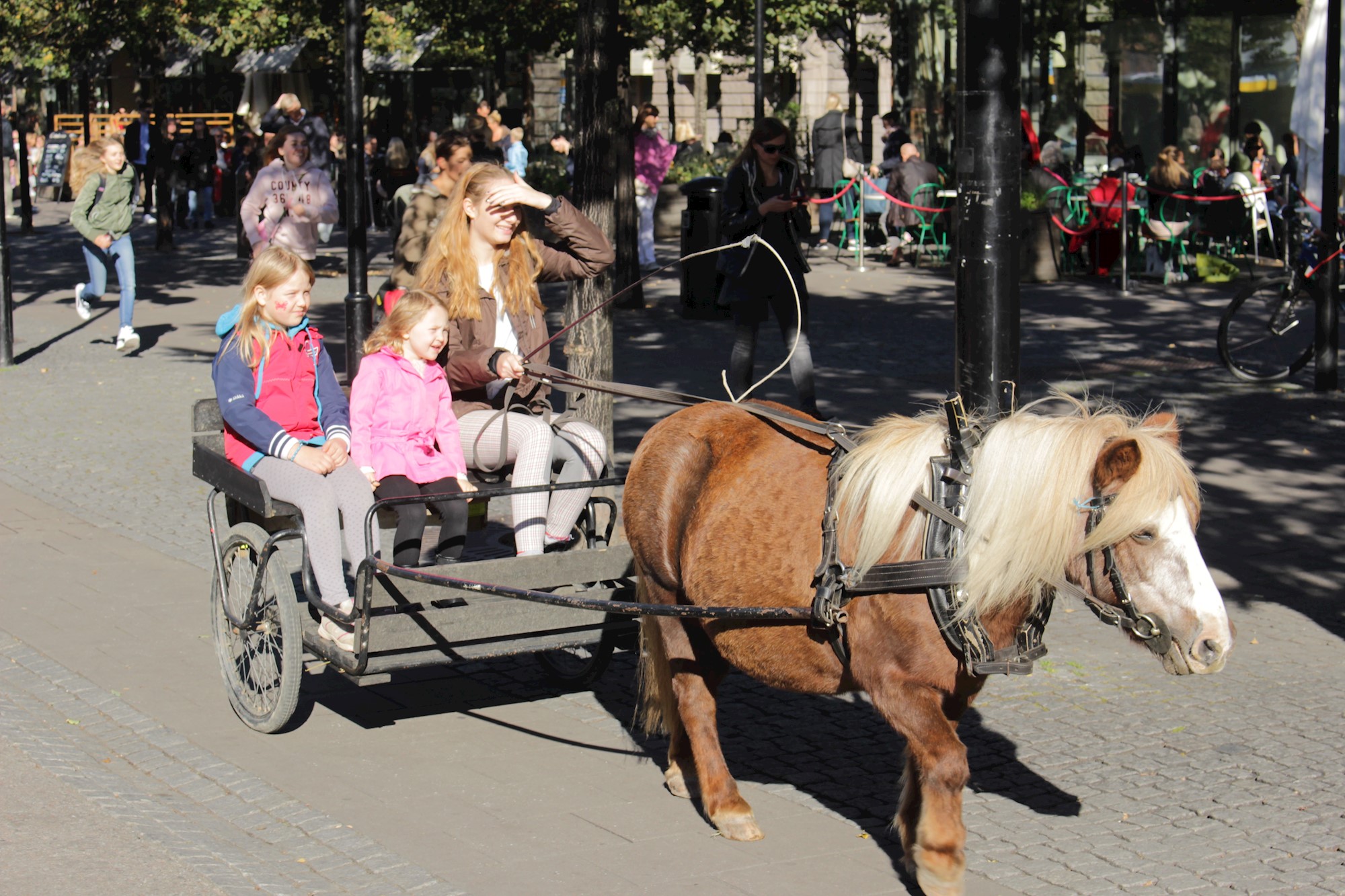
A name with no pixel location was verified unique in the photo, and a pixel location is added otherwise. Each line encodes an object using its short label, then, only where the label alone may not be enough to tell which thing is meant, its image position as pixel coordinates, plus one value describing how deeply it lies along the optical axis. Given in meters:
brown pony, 3.71
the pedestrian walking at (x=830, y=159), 22.75
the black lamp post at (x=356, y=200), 11.23
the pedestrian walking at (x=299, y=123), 19.14
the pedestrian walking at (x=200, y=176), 26.64
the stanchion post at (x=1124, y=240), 17.22
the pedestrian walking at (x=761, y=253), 10.30
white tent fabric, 12.84
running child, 14.56
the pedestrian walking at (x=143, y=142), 25.95
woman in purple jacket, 19.70
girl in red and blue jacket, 5.45
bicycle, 12.29
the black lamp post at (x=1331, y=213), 11.41
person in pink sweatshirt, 12.87
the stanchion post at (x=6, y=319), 13.88
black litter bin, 16.03
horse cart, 5.14
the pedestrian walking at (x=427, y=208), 7.62
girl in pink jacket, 5.59
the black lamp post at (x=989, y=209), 5.23
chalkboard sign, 33.88
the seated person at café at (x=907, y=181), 20.61
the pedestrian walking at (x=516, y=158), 23.38
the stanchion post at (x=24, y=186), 24.25
